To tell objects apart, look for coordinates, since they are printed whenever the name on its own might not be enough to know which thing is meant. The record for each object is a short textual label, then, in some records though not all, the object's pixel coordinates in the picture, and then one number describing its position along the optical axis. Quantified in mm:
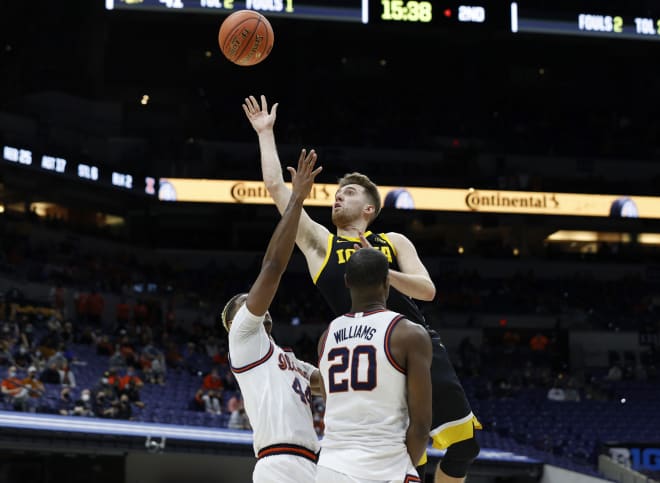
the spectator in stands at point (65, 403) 16969
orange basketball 7250
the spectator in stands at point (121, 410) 17844
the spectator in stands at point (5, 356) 18688
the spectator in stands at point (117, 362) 20812
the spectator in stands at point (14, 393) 16609
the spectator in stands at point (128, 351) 21938
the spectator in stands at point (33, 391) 16770
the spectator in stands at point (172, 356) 23609
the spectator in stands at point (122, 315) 25125
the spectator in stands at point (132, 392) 18933
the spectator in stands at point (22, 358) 18812
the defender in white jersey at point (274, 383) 4973
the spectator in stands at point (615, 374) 28297
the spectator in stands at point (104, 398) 17875
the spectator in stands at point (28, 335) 20438
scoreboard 24562
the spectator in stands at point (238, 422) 18766
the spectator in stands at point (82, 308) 25062
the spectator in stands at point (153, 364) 21547
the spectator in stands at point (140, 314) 25859
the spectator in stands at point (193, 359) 23750
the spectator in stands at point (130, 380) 19222
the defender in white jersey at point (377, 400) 4445
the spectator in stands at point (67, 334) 21734
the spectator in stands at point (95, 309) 25094
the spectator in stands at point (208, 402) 19938
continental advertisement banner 28223
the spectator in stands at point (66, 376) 18609
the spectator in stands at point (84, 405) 17203
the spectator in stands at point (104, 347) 22078
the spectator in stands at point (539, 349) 29344
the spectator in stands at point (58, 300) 23797
